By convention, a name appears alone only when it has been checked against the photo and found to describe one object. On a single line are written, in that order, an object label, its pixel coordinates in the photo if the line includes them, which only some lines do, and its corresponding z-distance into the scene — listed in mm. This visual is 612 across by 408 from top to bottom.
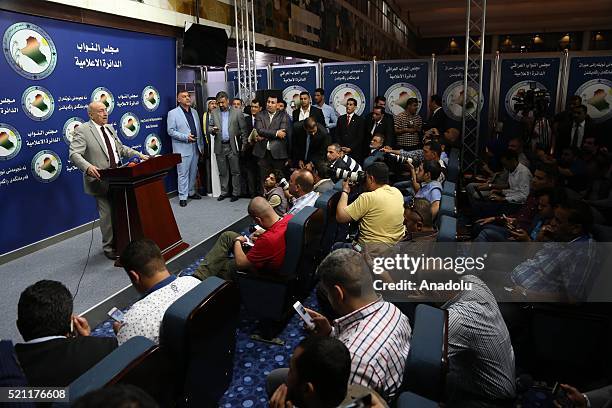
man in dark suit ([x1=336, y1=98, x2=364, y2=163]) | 6777
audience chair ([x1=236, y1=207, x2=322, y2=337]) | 2986
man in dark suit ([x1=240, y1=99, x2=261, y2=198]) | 6824
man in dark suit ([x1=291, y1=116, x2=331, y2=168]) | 6141
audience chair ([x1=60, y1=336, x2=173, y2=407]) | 1328
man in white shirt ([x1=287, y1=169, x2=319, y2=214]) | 3945
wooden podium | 4043
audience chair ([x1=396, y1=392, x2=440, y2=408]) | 1368
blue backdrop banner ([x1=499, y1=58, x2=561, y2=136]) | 6930
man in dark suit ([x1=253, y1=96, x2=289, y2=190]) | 6438
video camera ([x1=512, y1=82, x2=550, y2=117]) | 6531
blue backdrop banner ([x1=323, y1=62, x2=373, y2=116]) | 7680
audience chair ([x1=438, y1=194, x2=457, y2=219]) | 3418
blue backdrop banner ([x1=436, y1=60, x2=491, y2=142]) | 7262
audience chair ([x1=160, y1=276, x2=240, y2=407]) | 1722
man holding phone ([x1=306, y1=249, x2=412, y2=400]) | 1632
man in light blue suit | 6715
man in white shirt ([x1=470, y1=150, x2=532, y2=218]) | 4937
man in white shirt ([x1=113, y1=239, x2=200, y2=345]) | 1958
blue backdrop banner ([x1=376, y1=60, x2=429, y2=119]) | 7430
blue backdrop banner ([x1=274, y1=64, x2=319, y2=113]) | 7867
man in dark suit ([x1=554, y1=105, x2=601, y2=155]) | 6345
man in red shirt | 3072
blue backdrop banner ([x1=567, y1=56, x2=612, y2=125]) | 6746
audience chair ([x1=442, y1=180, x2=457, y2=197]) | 4004
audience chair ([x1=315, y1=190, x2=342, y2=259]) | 3574
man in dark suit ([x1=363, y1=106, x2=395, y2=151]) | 6680
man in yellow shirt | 3387
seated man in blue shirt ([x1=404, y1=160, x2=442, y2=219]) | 4188
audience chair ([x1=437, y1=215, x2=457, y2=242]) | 2717
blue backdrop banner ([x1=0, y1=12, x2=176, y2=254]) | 4621
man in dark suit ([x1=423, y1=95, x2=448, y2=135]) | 6973
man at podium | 4328
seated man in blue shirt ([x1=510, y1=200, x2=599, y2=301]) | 2570
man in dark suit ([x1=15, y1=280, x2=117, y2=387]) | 1582
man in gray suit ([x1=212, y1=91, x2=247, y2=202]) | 6891
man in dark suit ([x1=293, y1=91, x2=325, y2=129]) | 6789
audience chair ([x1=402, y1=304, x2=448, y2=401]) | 1476
